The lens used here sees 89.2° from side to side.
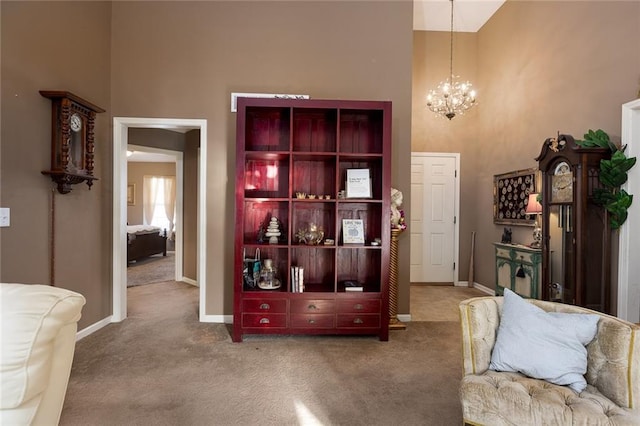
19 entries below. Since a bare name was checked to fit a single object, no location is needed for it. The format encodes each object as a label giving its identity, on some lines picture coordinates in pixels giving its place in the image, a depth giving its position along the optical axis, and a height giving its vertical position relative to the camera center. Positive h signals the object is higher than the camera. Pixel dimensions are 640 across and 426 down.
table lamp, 3.78 +0.02
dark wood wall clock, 2.72 +0.62
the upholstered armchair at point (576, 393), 1.36 -0.82
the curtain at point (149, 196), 10.02 +0.40
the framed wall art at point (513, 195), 4.23 +0.24
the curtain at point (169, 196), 10.21 +0.41
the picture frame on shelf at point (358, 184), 3.26 +0.27
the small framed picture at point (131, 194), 9.89 +0.44
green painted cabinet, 3.70 -0.70
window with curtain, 10.06 +0.25
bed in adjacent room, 7.08 -0.79
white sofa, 1.14 -0.52
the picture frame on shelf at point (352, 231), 3.29 -0.21
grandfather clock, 2.78 -0.16
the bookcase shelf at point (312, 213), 3.08 -0.03
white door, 5.57 -0.10
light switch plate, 2.31 -0.07
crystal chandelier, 4.67 +1.65
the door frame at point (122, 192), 3.54 +0.18
